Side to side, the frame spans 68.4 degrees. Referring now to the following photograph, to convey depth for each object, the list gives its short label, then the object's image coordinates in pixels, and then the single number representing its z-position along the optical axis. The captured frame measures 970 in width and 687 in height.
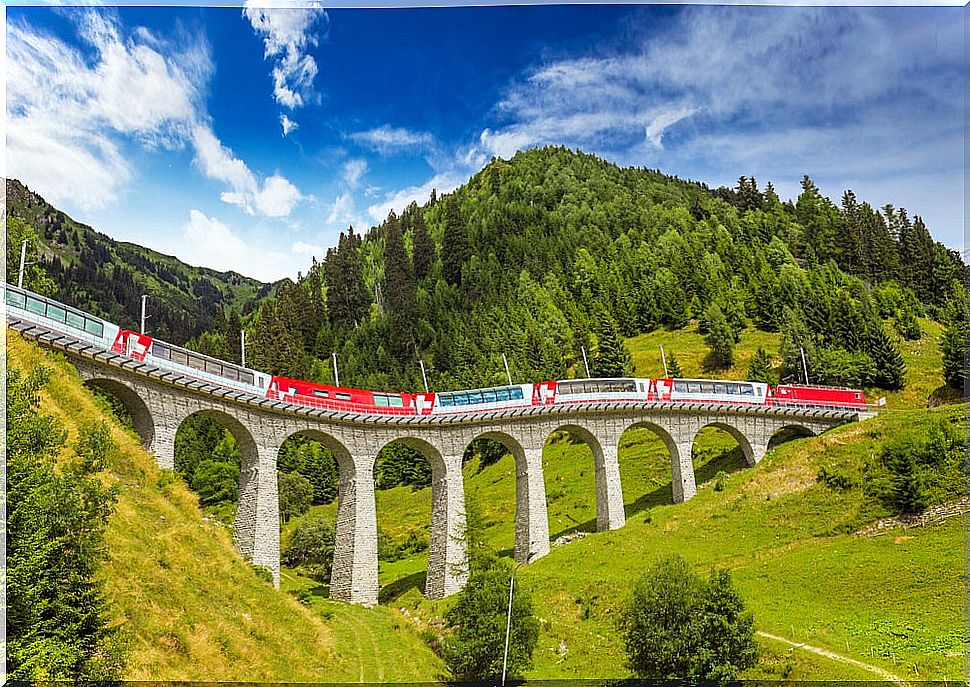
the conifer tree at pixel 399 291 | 109.38
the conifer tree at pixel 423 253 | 138.62
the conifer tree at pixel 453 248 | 135.12
